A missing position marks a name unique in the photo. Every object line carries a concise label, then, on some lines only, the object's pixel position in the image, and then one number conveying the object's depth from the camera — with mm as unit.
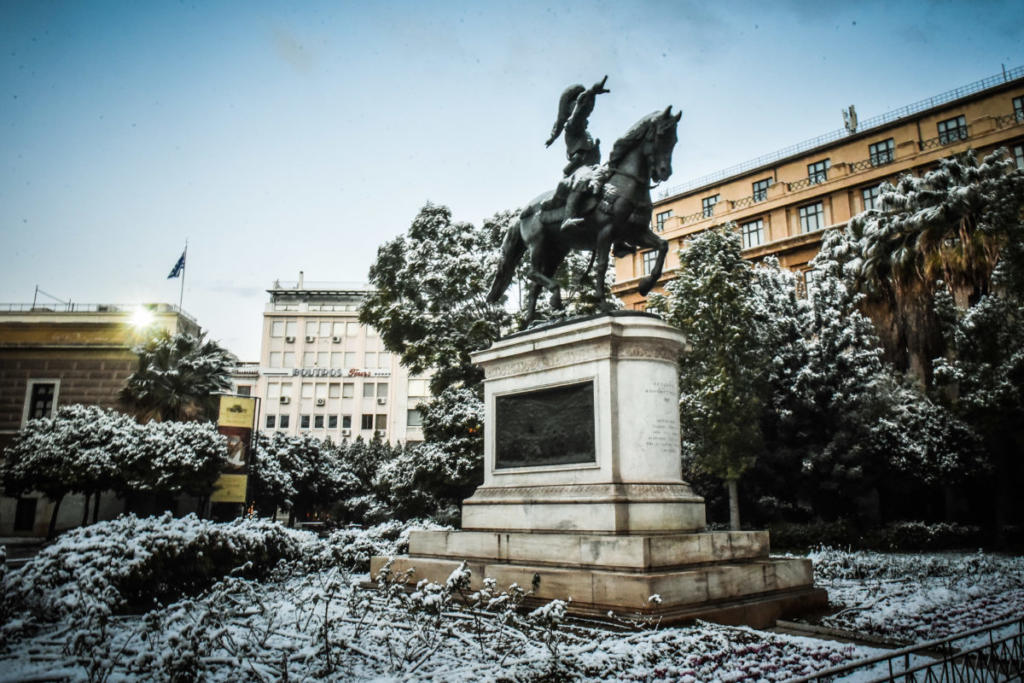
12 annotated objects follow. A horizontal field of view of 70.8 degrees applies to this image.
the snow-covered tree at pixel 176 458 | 27094
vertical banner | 28375
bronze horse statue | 10312
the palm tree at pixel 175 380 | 30844
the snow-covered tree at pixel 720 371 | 24844
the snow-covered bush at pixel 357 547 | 12336
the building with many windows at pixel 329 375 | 73000
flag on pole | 39562
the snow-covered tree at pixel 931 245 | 21422
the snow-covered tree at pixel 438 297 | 26641
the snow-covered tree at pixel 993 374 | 19797
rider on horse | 10852
